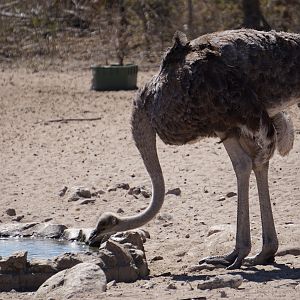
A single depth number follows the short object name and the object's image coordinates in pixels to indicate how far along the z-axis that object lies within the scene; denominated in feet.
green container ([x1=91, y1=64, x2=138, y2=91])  98.47
